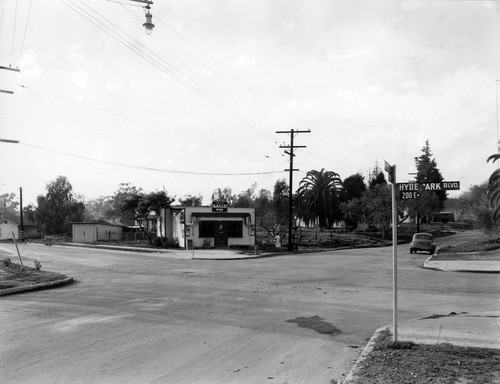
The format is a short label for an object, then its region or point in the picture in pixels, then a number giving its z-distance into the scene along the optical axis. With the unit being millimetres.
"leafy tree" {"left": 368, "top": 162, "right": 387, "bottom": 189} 90750
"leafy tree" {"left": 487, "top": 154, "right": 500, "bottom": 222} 20362
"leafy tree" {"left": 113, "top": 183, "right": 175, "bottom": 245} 43062
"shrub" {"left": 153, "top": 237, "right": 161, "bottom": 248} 42656
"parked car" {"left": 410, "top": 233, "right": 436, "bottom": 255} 35031
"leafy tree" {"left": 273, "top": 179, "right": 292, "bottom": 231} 52147
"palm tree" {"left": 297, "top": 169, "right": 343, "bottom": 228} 69125
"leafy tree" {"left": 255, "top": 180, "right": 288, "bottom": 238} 49531
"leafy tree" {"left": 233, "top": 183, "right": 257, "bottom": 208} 80475
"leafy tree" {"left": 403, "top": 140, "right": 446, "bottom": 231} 59562
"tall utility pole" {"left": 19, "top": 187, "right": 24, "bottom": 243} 70438
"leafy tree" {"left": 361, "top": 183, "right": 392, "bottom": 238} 60125
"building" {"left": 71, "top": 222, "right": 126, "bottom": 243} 60062
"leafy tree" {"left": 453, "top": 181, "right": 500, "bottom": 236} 39531
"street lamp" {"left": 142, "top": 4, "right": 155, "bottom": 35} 11681
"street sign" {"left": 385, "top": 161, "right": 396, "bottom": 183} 7488
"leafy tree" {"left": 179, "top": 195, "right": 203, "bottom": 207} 70975
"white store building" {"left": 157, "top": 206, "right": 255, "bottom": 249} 40625
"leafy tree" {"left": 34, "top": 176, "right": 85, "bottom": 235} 79062
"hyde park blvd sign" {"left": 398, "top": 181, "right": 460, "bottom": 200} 7516
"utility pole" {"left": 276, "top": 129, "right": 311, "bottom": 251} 40219
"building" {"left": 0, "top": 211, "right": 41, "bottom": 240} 79019
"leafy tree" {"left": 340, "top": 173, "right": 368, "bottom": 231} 66425
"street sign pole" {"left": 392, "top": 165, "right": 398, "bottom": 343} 7293
